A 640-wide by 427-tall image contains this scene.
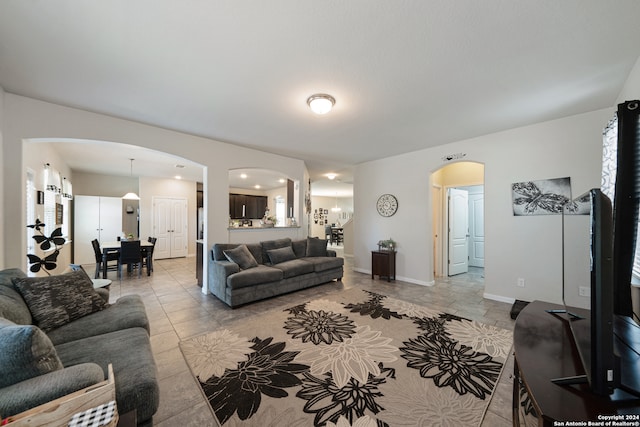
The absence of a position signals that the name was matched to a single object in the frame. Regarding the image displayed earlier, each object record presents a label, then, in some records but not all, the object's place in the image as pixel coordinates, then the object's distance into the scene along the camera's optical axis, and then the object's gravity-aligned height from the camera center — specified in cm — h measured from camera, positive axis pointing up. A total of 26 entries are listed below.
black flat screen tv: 80 -51
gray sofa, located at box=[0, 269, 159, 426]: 105 -81
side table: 509 -111
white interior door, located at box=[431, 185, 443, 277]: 554 -35
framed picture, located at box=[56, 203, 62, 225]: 494 -4
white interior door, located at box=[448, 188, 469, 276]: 559 -43
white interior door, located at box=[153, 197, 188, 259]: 774 -48
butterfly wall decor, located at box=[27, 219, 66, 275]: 258 -46
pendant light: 620 +42
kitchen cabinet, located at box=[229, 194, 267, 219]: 927 +26
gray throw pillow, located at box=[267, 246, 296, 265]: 462 -84
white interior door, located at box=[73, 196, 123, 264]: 666 -31
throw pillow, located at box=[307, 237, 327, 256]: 525 -76
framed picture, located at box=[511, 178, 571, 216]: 339 +26
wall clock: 535 +19
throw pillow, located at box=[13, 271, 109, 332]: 186 -73
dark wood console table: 75 -63
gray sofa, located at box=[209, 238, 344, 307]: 364 -97
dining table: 512 -85
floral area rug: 167 -140
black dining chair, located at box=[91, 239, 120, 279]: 520 -99
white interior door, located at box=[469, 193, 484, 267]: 657 -46
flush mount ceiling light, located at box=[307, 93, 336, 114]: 266 +124
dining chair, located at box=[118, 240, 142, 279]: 523 -92
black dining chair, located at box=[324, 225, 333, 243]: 1176 -100
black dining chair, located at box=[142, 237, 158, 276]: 564 -105
